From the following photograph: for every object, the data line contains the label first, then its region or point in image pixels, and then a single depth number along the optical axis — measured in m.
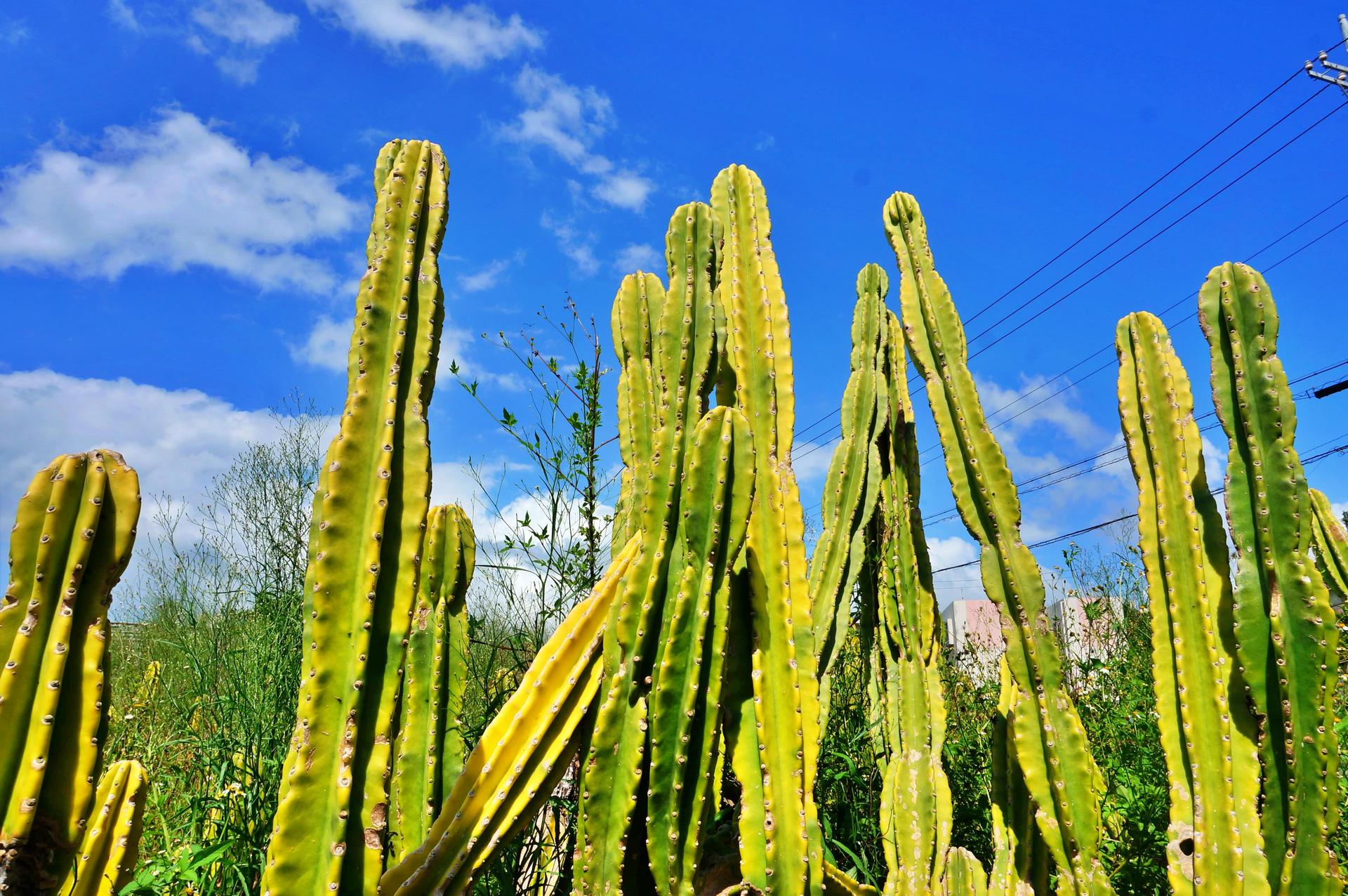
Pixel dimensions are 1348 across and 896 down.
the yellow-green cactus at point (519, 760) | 1.74
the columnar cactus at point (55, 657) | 1.38
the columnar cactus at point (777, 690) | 1.83
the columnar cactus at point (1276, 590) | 2.11
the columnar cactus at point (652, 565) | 1.81
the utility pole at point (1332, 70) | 12.70
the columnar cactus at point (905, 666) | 2.77
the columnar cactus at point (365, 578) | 1.56
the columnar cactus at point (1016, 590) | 2.24
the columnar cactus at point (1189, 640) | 2.15
